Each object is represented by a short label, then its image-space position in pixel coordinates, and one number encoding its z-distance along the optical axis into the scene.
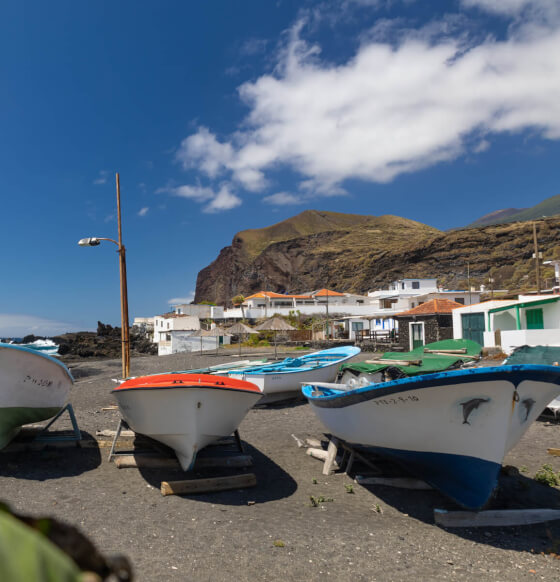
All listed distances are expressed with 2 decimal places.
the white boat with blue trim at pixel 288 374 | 12.88
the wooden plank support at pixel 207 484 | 6.15
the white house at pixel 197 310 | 78.34
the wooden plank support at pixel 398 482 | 6.41
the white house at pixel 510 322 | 18.25
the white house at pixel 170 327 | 47.72
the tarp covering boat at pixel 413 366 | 9.51
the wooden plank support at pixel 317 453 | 7.79
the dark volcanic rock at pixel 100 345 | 49.33
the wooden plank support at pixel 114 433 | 8.37
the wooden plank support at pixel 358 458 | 6.99
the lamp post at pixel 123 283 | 12.03
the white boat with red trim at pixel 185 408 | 6.30
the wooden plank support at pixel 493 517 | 5.25
